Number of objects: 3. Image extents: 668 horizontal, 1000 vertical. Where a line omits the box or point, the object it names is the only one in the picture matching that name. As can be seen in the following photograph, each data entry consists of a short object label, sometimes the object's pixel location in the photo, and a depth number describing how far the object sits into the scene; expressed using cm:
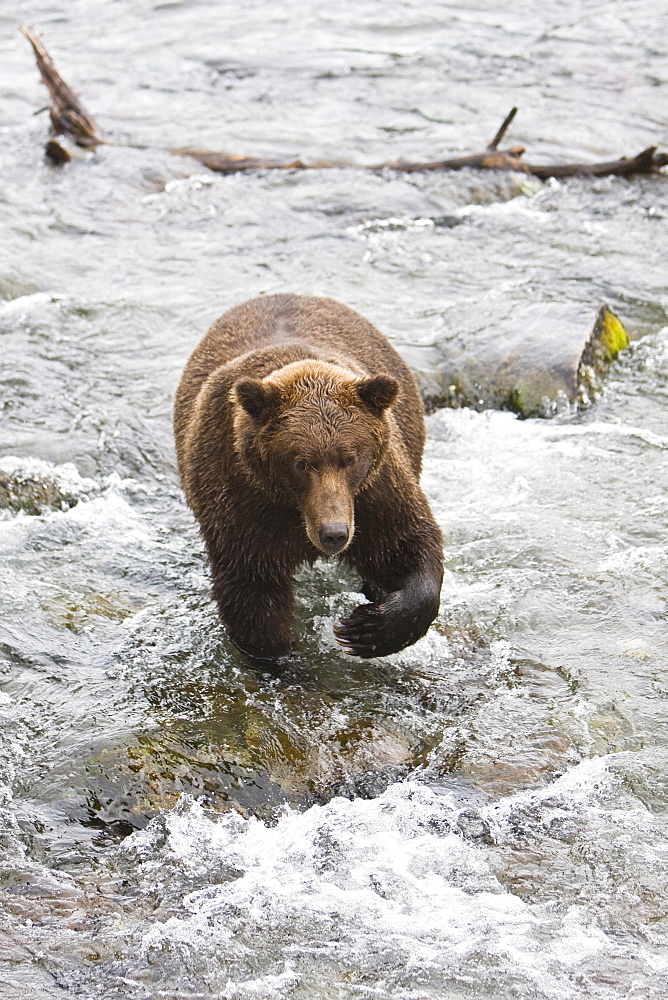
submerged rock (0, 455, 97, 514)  1427
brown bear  961
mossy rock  1698
